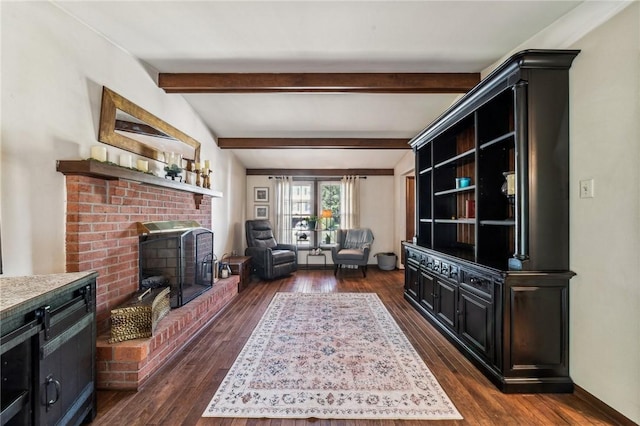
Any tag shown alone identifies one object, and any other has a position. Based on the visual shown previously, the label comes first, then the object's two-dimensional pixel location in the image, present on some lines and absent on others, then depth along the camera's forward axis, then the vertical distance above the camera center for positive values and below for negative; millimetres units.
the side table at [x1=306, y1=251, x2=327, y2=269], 6214 -1000
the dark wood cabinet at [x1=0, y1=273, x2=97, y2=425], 1118 -654
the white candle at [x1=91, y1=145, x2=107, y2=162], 2023 +443
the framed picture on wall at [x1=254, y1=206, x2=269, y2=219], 6461 +6
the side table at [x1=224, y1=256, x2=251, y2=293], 4473 -946
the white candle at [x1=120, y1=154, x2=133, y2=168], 2266 +436
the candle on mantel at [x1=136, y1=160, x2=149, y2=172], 2469 +431
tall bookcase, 1872 -155
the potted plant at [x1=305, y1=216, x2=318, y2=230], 6358 -253
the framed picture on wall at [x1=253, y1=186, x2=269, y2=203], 6445 +434
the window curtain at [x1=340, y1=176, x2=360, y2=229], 6293 +243
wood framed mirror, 2252 +806
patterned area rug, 1693 -1232
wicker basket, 1986 -811
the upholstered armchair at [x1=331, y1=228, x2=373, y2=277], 5398 -750
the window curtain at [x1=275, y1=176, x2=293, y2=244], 6336 +124
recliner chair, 5074 -785
